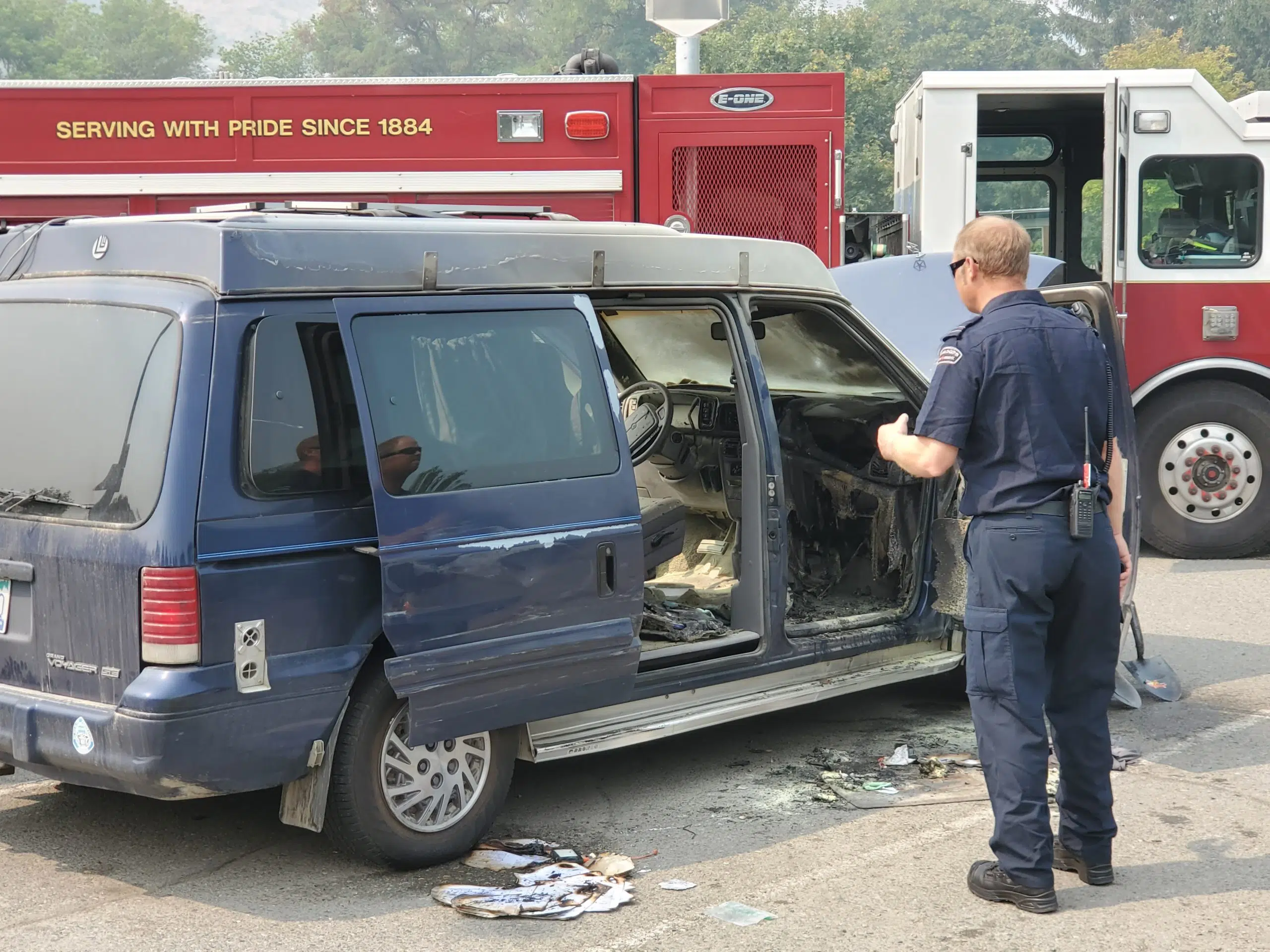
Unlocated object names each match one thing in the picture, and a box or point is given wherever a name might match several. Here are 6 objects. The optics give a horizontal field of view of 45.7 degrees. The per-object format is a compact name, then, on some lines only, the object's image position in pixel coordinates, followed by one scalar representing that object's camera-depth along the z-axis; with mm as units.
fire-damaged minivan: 3898
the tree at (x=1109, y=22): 85750
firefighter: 4012
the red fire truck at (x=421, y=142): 8914
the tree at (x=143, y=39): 110188
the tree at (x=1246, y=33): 65875
